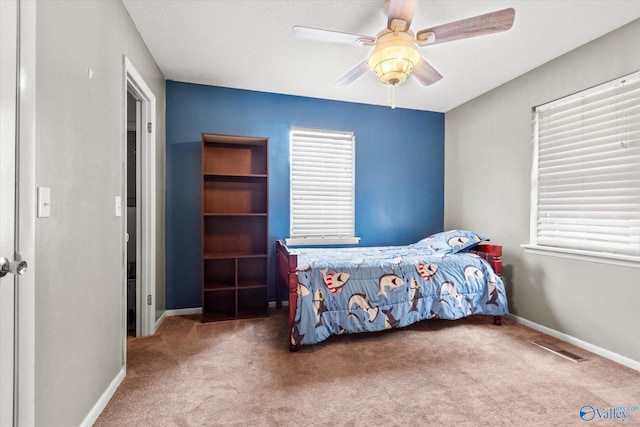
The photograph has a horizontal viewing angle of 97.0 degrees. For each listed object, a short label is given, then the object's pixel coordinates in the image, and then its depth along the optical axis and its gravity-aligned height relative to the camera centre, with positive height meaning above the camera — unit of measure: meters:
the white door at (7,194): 0.97 +0.04
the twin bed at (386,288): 2.30 -0.69
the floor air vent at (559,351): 2.21 -1.15
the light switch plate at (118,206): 1.87 +0.01
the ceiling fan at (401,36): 1.64 +1.10
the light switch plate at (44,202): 1.13 +0.02
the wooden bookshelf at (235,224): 3.12 -0.18
